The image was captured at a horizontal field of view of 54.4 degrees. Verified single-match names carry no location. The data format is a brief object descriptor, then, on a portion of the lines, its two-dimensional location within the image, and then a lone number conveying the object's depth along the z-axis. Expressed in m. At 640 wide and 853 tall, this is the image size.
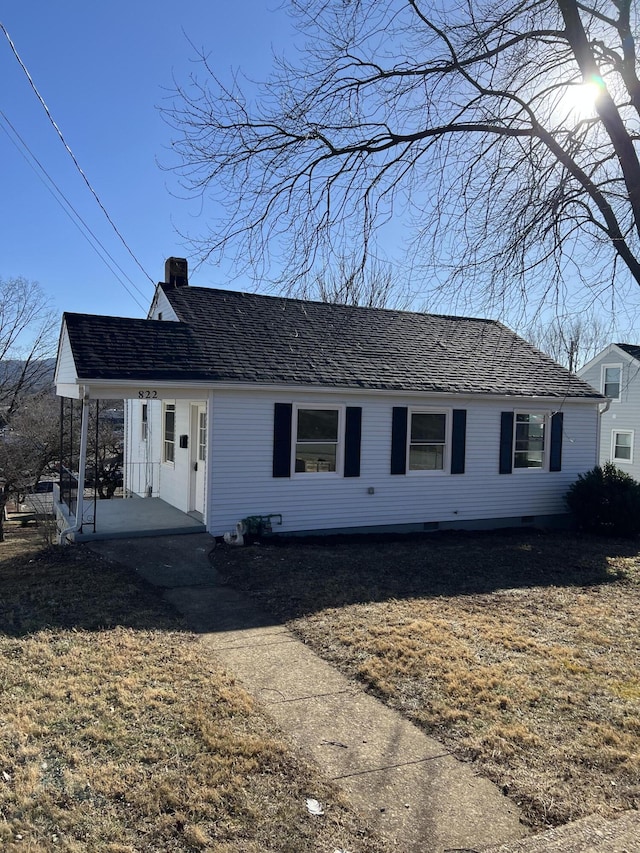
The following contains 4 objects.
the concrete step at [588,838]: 3.15
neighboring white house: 25.56
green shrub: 13.30
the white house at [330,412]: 10.84
